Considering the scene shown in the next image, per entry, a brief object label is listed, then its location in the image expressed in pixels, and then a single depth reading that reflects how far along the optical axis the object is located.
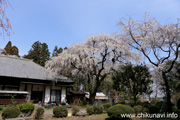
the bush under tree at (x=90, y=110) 10.51
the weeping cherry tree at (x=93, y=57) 16.11
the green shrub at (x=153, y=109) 10.21
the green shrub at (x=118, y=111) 8.00
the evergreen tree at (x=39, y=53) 38.44
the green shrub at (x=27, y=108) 9.13
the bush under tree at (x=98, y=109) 10.88
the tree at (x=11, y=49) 32.99
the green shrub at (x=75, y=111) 9.95
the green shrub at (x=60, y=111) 9.23
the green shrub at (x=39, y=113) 8.53
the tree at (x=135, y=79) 12.62
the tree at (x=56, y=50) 35.67
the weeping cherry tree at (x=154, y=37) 11.31
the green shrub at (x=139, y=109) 10.06
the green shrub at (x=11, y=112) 7.92
